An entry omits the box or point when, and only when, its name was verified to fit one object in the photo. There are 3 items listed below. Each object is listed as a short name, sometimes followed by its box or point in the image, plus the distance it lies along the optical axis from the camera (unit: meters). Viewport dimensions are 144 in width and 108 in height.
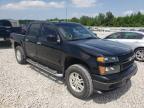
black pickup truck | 2.29
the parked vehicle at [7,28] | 6.59
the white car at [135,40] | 4.88
